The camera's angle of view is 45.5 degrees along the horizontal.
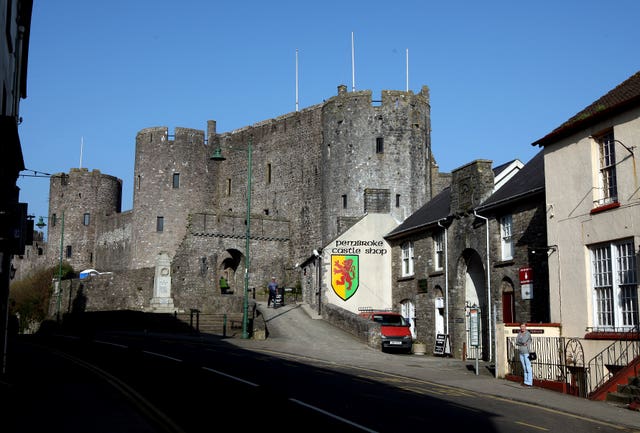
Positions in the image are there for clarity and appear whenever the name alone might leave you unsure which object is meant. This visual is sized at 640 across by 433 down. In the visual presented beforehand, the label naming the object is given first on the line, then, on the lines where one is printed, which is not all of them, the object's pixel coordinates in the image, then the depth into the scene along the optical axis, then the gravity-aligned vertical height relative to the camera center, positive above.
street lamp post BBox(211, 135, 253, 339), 31.00 +0.00
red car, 28.11 -1.07
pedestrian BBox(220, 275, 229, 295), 47.07 +1.02
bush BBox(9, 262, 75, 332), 60.50 +0.38
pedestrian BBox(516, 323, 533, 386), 18.64 -1.21
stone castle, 48.47 +7.99
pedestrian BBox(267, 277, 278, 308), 40.69 +0.57
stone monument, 40.41 +0.76
